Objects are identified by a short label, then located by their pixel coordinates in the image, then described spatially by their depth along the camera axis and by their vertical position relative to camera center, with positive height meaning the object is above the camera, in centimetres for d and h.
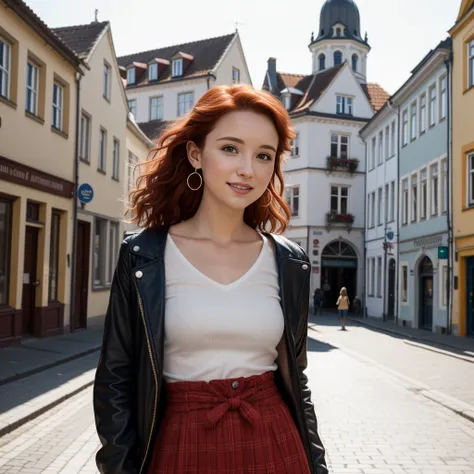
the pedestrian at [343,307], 2805 -84
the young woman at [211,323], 229 -13
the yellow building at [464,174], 2377 +373
